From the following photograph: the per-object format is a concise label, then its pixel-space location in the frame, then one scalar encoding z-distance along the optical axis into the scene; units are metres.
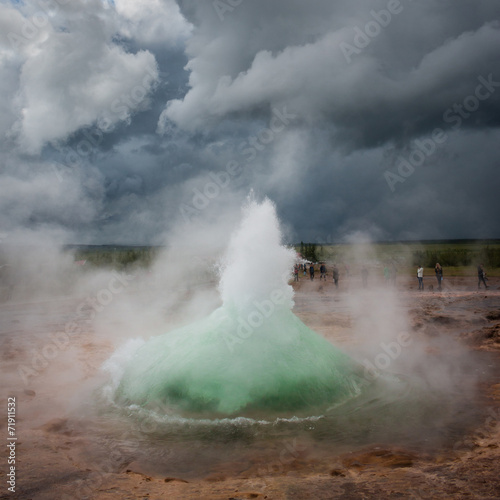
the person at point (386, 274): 23.29
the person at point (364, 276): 23.57
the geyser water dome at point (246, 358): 5.55
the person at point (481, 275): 21.64
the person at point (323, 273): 30.80
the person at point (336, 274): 23.78
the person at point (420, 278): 21.17
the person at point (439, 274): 21.54
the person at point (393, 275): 23.64
